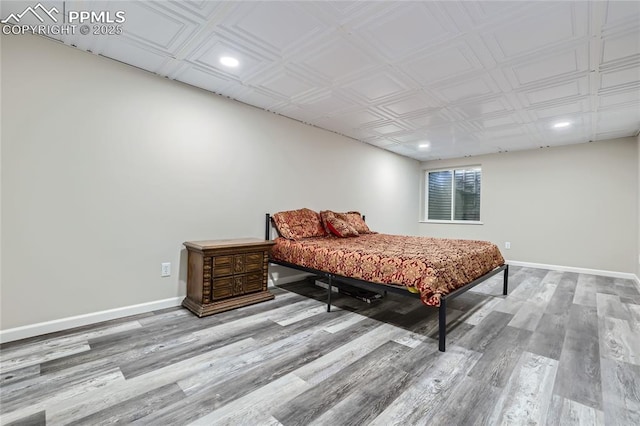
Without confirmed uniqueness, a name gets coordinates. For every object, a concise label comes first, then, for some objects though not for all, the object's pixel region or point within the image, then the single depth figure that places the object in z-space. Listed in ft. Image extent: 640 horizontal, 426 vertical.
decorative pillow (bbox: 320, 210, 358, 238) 13.05
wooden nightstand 8.93
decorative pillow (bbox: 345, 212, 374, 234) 15.20
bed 7.36
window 20.66
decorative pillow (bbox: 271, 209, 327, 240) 12.15
